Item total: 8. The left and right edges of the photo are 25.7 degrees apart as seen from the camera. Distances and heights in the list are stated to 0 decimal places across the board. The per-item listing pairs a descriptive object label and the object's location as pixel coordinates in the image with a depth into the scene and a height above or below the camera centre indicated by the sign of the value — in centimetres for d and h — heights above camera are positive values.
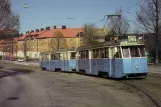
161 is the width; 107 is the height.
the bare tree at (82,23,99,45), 9612 +707
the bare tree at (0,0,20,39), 4382 +514
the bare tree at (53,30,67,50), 11406 +581
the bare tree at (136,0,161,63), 5950 +666
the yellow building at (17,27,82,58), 13988 +783
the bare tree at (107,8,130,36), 6481 +630
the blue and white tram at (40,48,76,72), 3942 -17
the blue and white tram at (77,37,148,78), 2336 -7
